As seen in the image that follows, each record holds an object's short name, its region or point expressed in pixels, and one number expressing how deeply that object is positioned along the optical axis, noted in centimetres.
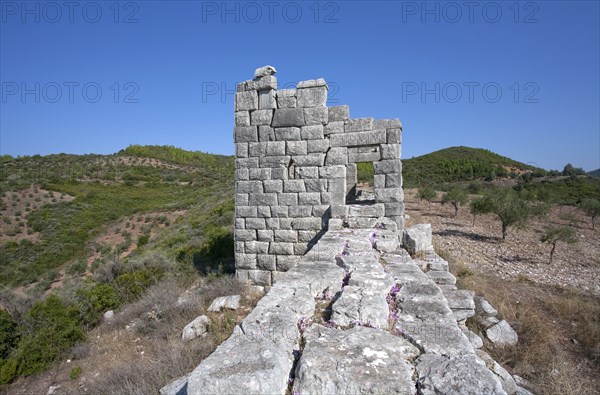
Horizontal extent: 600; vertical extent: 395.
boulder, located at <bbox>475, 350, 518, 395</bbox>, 275
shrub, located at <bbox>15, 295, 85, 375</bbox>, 510
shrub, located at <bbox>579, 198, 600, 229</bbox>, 1562
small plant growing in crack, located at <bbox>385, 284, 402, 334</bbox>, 251
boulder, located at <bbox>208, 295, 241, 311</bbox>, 566
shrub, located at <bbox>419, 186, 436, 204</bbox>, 1886
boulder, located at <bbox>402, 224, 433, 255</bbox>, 571
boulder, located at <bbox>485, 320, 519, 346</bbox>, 451
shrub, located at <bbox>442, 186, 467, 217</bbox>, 1608
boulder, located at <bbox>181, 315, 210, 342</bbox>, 487
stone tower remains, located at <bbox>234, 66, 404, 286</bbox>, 616
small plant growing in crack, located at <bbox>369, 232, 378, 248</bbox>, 498
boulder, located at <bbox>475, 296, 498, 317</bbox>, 509
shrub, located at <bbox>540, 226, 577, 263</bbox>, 1052
